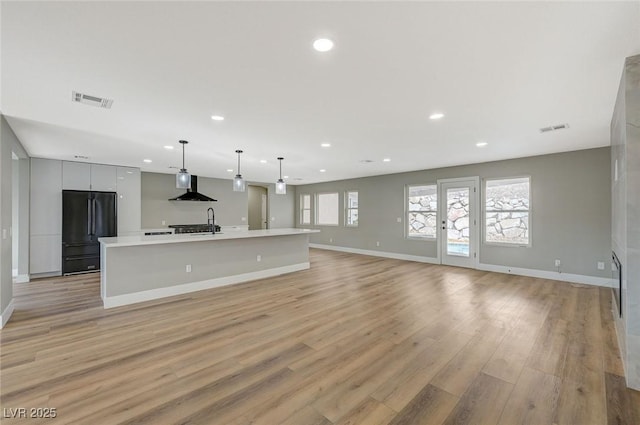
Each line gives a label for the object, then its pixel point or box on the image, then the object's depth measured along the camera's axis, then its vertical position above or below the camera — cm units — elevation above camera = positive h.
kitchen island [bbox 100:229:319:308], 392 -85
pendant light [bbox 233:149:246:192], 507 +54
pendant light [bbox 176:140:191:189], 435 +55
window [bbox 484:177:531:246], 576 +1
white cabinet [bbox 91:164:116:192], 620 +81
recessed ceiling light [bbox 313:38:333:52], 187 +118
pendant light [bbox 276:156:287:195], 551 +51
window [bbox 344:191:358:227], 927 +14
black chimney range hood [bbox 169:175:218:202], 646 +37
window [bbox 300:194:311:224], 1085 +13
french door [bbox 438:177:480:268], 640 -23
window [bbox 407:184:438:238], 724 +2
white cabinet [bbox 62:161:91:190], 586 +81
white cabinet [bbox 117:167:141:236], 655 +30
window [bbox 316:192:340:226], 994 +12
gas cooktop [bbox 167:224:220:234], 733 -43
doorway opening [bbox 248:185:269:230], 1141 +26
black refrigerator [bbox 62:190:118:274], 576 -29
